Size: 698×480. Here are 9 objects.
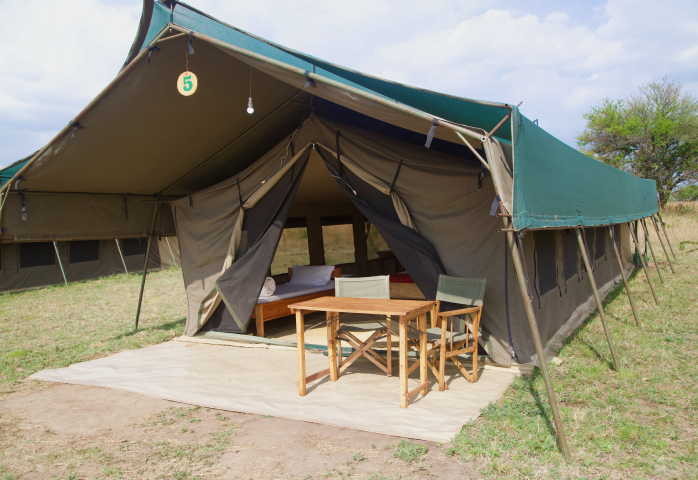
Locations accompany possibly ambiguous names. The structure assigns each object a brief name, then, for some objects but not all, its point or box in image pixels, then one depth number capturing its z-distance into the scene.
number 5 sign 3.66
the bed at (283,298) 5.47
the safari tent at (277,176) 3.45
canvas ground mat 3.01
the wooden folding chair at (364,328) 3.81
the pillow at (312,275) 6.95
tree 19.45
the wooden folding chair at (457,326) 3.53
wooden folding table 3.15
